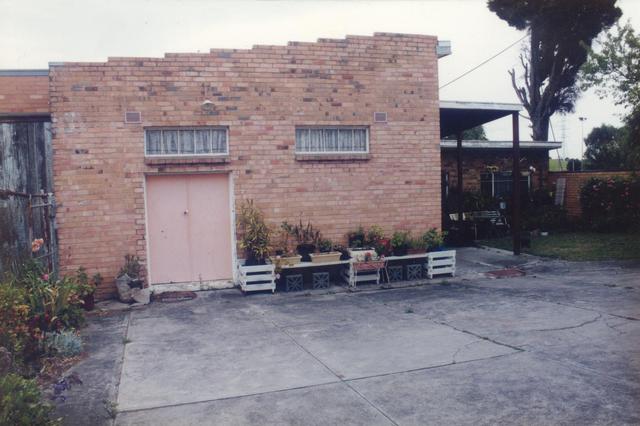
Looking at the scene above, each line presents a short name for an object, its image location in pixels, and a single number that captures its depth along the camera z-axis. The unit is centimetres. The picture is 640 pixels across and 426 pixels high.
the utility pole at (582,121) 3161
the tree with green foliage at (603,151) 2809
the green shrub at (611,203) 1611
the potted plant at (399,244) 997
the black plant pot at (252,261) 931
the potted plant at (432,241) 1041
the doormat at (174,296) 899
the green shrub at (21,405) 354
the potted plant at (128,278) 875
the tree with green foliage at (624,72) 1370
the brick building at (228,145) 895
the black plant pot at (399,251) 1000
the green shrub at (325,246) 977
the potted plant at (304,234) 974
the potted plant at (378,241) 988
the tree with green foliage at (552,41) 2638
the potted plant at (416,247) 1017
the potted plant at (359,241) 995
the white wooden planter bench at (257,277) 916
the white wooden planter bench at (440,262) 1030
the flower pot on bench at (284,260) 930
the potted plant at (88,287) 814
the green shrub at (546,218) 1722
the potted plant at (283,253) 931
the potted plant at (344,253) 986
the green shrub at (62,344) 586
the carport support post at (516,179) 1252
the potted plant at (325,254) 954
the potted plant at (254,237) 924
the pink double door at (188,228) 942
